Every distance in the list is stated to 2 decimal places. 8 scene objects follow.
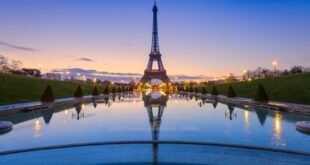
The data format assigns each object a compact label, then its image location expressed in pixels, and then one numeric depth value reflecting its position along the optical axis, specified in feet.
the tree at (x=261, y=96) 70.03
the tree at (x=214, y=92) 115.55
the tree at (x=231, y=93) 94.27
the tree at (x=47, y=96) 69.82
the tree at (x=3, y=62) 182.39
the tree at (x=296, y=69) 149.88
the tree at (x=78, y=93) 96.99
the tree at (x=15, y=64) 195.05
